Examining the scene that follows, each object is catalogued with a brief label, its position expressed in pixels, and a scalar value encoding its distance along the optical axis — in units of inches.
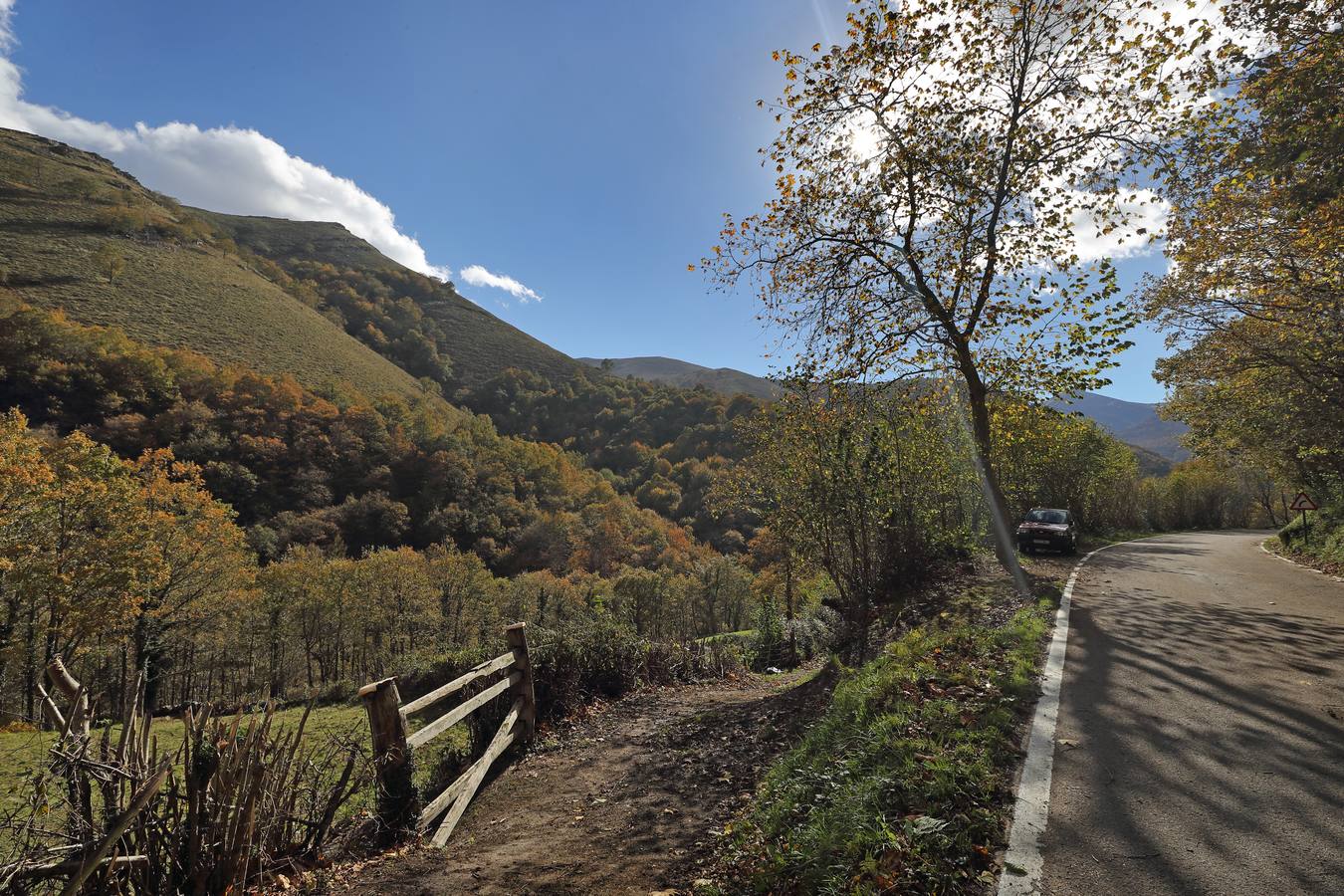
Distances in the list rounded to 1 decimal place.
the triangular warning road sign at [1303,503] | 789.9
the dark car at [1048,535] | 811.4
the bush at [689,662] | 479.8
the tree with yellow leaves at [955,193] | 414.0
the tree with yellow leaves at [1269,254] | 339.6
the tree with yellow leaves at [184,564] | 1201.4
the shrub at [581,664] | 352.5
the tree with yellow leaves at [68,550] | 897.5
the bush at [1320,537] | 657.6
